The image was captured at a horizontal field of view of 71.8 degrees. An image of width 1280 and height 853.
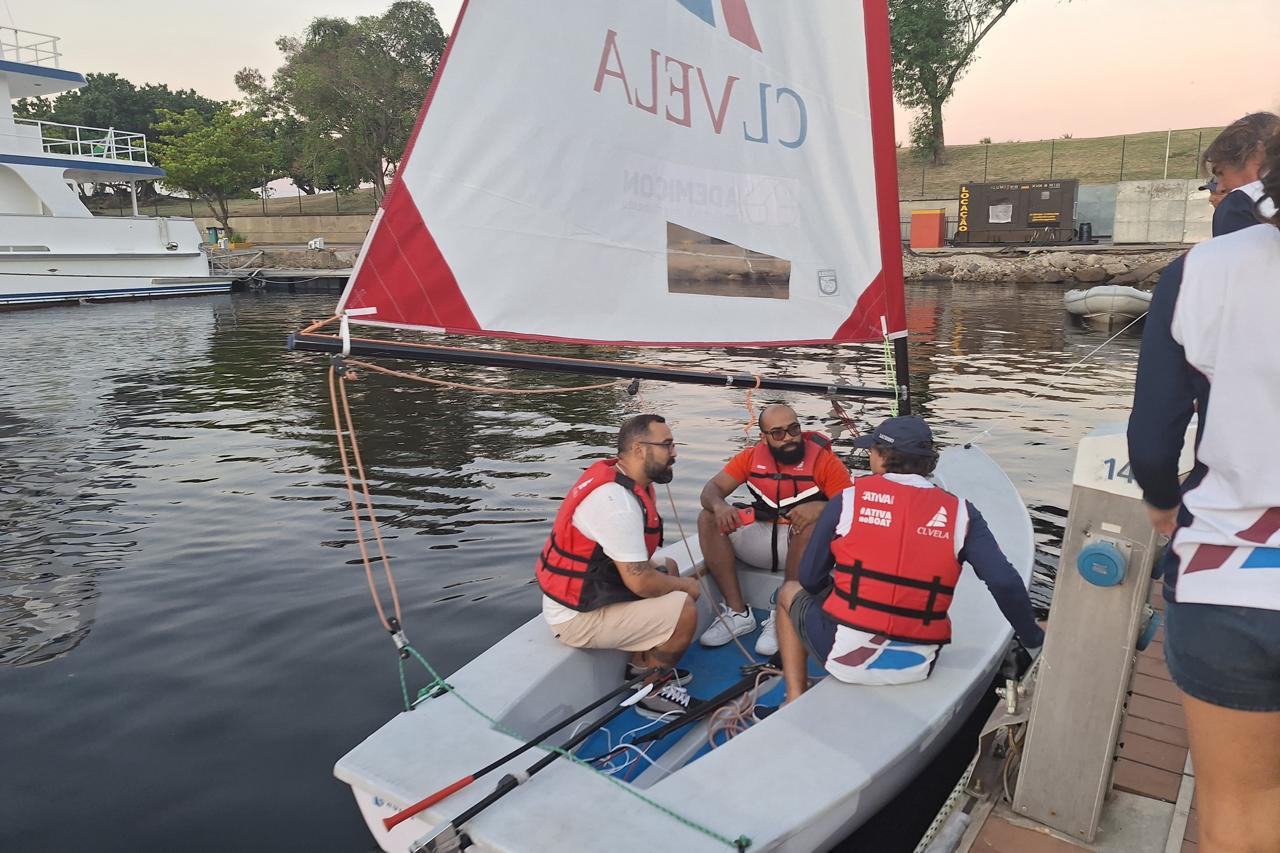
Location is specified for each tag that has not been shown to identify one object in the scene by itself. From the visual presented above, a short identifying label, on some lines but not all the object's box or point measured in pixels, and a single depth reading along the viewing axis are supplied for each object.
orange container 37.72
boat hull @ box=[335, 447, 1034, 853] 2.99
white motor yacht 29.16
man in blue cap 3.59
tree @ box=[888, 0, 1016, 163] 48.47
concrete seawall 52.66
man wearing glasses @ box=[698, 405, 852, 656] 5.37
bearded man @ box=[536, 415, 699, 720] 4.21
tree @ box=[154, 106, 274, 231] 47.31
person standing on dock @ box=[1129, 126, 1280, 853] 1.63
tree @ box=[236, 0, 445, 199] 49.81
